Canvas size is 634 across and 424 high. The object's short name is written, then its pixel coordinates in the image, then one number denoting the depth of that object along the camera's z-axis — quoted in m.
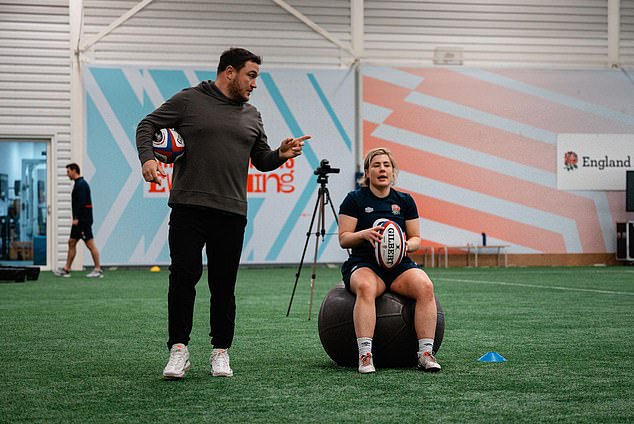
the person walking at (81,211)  15.88
